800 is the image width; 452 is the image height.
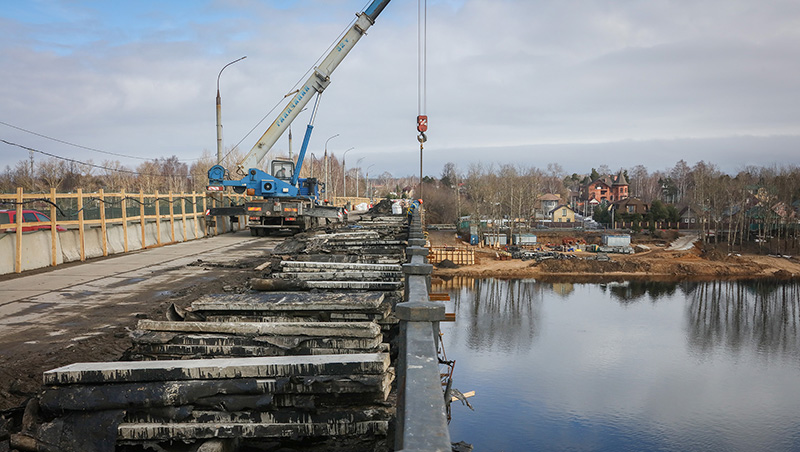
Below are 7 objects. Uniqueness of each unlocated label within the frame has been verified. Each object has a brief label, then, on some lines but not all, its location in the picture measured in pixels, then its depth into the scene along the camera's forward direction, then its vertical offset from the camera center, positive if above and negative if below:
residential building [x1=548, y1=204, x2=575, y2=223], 101.31 -1.76
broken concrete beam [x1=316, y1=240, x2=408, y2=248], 12.44 -0.88
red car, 14.26 -0.44
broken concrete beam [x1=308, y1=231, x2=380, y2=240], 13.97 -0.81
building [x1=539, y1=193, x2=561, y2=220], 129.11 +0.99
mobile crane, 22.83 +0.98
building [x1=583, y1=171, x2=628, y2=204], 146.62 +3.83
